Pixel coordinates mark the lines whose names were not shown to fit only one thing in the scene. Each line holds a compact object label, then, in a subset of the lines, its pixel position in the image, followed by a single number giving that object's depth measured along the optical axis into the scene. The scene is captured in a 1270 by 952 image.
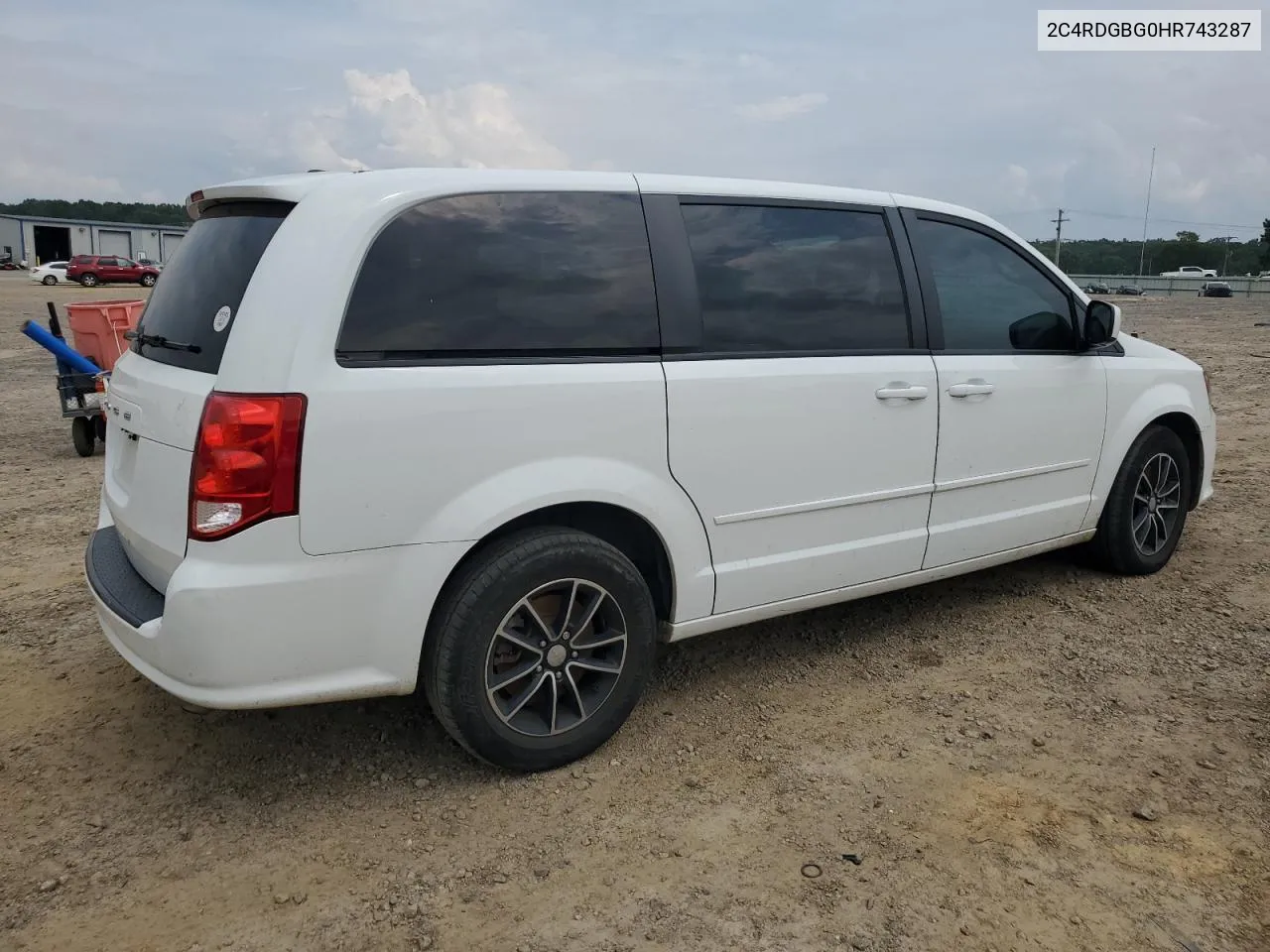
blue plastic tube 7.39
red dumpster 8.15
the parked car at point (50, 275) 42.25
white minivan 2.60
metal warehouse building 63.06
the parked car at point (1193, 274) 76.62
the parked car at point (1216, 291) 57.62
